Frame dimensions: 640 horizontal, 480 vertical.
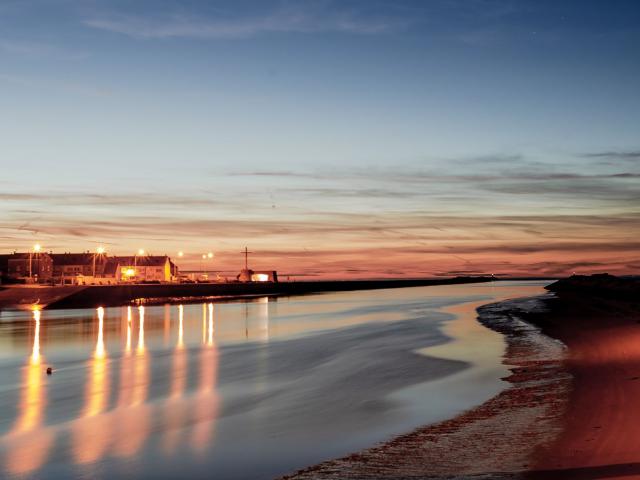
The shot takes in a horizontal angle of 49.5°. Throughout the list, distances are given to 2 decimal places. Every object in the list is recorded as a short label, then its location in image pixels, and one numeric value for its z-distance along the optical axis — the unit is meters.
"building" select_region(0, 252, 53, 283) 137.50
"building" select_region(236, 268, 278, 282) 161.50
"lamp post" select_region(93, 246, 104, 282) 128.49
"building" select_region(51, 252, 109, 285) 141.50
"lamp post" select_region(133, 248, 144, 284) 142.99
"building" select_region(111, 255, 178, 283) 145.12
